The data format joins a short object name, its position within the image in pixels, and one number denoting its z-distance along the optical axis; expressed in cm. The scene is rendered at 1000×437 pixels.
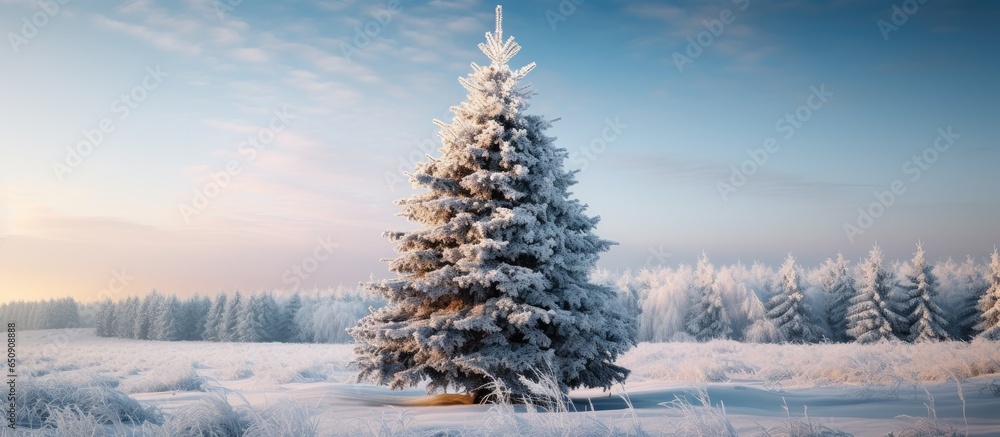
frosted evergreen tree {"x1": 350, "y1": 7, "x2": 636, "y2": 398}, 980
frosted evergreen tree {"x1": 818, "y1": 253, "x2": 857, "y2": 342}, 4425
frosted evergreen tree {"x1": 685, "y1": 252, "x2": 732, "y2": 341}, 4316
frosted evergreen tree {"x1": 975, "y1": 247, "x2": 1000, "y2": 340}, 3064
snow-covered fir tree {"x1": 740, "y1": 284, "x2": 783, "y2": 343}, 4094
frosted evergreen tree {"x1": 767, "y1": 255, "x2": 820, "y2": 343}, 4112
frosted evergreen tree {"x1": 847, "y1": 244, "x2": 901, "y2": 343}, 3862
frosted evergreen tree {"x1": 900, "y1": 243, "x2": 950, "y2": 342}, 3772
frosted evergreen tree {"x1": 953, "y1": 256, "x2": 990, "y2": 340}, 3741
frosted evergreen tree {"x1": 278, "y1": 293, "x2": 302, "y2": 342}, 5984
